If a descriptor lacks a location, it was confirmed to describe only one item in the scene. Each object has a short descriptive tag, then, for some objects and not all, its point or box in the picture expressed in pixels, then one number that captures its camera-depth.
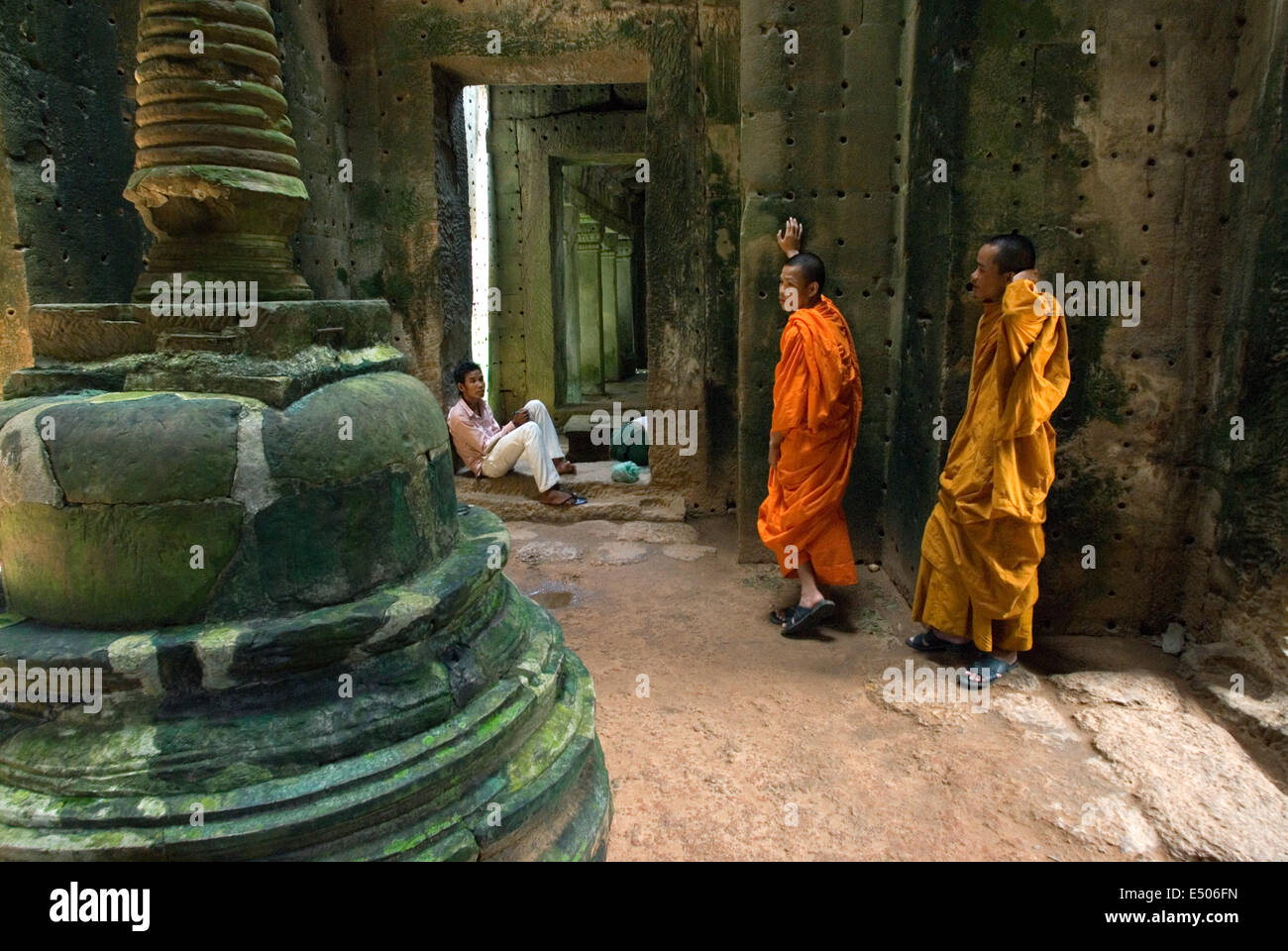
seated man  6.29
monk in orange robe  4.05
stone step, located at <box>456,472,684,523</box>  6.21
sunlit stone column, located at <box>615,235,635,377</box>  14.35
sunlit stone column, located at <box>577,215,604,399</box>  12.23
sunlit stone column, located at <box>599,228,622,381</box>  13.13
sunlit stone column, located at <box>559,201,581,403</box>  10.11
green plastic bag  6.61
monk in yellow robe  3.23
